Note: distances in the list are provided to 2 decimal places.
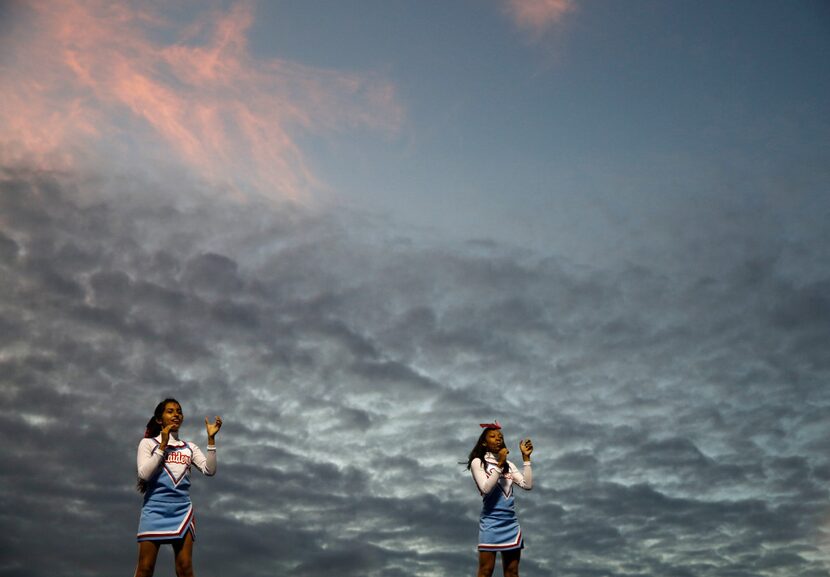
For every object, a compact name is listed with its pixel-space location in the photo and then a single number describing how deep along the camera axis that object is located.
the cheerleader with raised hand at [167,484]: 12.91
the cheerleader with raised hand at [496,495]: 15.05
